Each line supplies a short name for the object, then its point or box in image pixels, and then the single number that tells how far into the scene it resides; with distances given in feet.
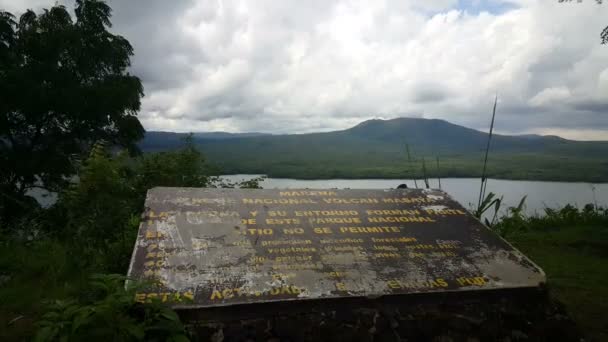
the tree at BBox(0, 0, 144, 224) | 38.75
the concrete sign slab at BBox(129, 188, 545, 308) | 10.29
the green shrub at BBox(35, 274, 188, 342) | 7.68
